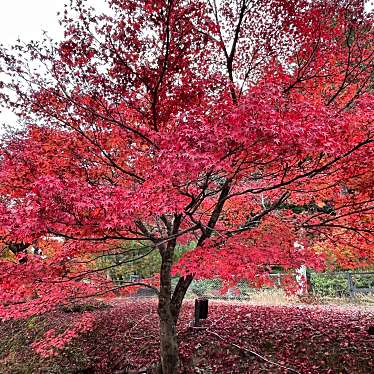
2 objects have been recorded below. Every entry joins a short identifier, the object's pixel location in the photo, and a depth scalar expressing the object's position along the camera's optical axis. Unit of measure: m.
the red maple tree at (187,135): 4.12
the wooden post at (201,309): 8.95
